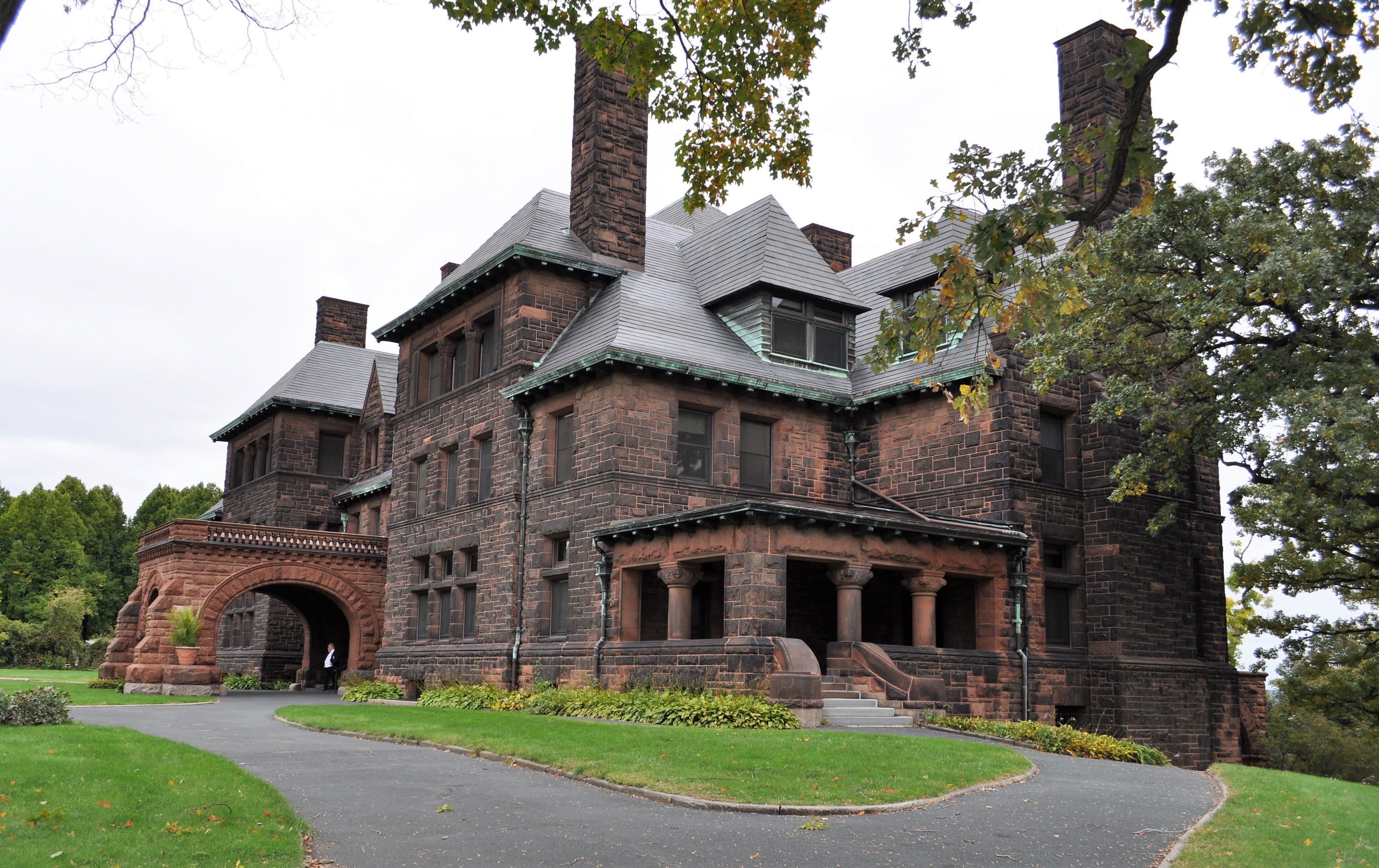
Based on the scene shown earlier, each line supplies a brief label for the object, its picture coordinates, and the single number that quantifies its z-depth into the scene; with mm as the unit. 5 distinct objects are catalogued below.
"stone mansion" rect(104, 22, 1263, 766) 21344
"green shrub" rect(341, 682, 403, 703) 28562
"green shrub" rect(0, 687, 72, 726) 15406
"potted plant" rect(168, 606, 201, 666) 30578
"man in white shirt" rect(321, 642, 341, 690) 37781
